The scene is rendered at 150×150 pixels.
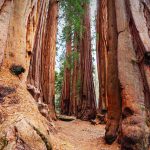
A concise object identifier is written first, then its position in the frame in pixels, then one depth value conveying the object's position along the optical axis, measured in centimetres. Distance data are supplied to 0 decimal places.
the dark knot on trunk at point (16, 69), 197
